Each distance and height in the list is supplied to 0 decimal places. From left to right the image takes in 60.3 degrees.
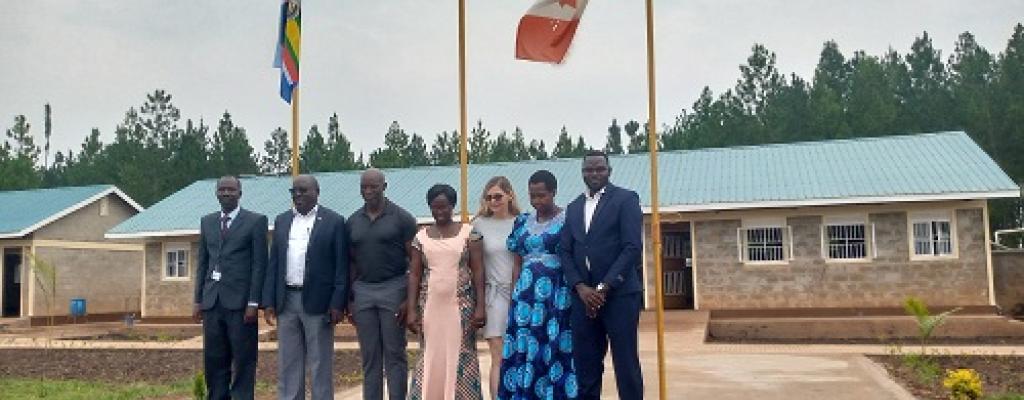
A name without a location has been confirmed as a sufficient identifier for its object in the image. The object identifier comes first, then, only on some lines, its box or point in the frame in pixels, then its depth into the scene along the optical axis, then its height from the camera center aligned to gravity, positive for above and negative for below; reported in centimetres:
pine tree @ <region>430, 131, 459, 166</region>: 4550 +439
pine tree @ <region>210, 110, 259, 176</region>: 4197 +411
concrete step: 1395 -167
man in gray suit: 611 -37
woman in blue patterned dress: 537 -57
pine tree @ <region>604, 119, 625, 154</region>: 5379 +570
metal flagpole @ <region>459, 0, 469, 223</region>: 673 +85
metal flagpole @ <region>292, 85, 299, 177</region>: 728 +91
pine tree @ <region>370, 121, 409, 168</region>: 3831 +365
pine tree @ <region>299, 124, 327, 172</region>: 4044 +385
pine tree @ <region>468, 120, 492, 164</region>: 4030 +414
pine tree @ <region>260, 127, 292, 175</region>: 5072 +481
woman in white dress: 561 -20
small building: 2131 -34
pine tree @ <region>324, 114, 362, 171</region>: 4100 +380
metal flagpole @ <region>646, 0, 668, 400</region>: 619 +39
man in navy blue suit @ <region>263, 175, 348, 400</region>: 580 -34
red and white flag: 720 +166
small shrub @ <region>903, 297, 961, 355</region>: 1016 -107
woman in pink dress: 549 -50
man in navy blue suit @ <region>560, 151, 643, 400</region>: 515 -28
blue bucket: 2145 -165
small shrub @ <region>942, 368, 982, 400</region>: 591 -107
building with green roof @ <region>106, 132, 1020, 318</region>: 1479 +6
